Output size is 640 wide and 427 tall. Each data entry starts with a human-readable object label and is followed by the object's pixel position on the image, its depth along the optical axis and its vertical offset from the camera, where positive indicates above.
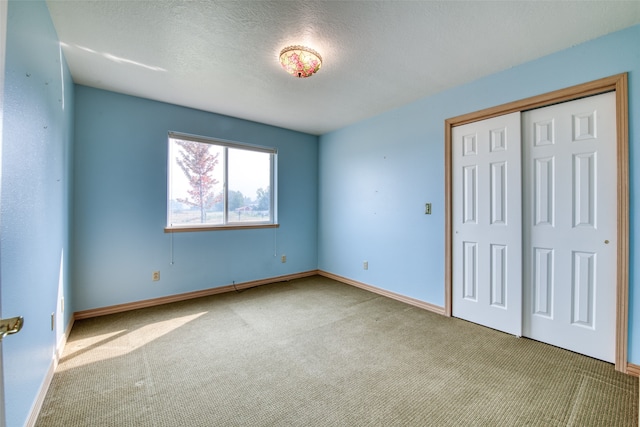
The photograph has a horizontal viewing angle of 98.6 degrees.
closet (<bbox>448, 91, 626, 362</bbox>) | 2.06 -0.08
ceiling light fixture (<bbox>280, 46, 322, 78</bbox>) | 2.11 +1.20
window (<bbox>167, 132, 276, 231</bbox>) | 3.45 +0.40
